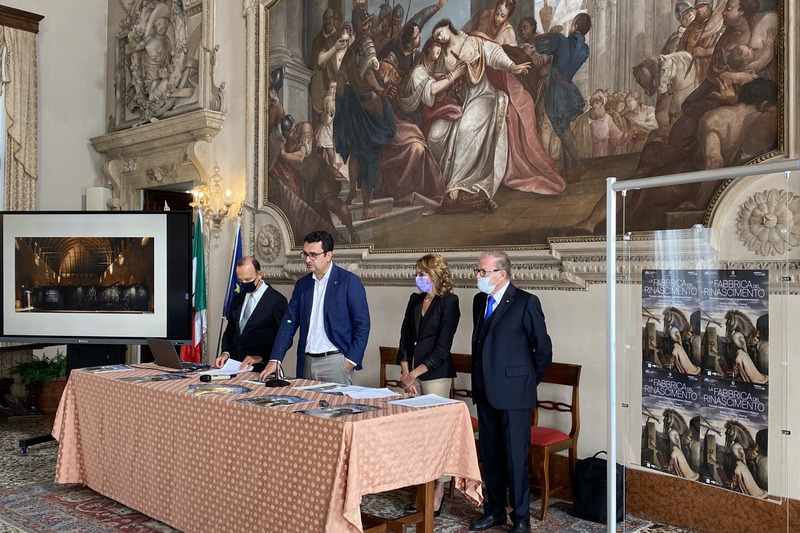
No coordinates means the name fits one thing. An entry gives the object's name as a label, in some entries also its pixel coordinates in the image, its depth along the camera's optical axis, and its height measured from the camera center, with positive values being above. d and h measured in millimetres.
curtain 10508 +2132
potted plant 9680 -1475
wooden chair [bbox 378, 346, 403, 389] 7332 -868
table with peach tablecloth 3799 -1076
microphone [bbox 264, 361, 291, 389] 4914 -749
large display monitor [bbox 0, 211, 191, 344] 7375 -65
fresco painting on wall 5379 +1358
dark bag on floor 5418 -1625
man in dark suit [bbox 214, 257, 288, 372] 6438 -403
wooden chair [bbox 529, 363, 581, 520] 5586 -1290
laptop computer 5945 -693
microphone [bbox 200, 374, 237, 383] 5183 -765
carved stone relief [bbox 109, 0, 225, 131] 10148 +2946
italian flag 9242 -373
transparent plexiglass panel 3404 -436
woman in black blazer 5637 -474
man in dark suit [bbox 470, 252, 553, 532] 5102 -750
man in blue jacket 5539 -409
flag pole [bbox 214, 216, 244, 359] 8943 +104
